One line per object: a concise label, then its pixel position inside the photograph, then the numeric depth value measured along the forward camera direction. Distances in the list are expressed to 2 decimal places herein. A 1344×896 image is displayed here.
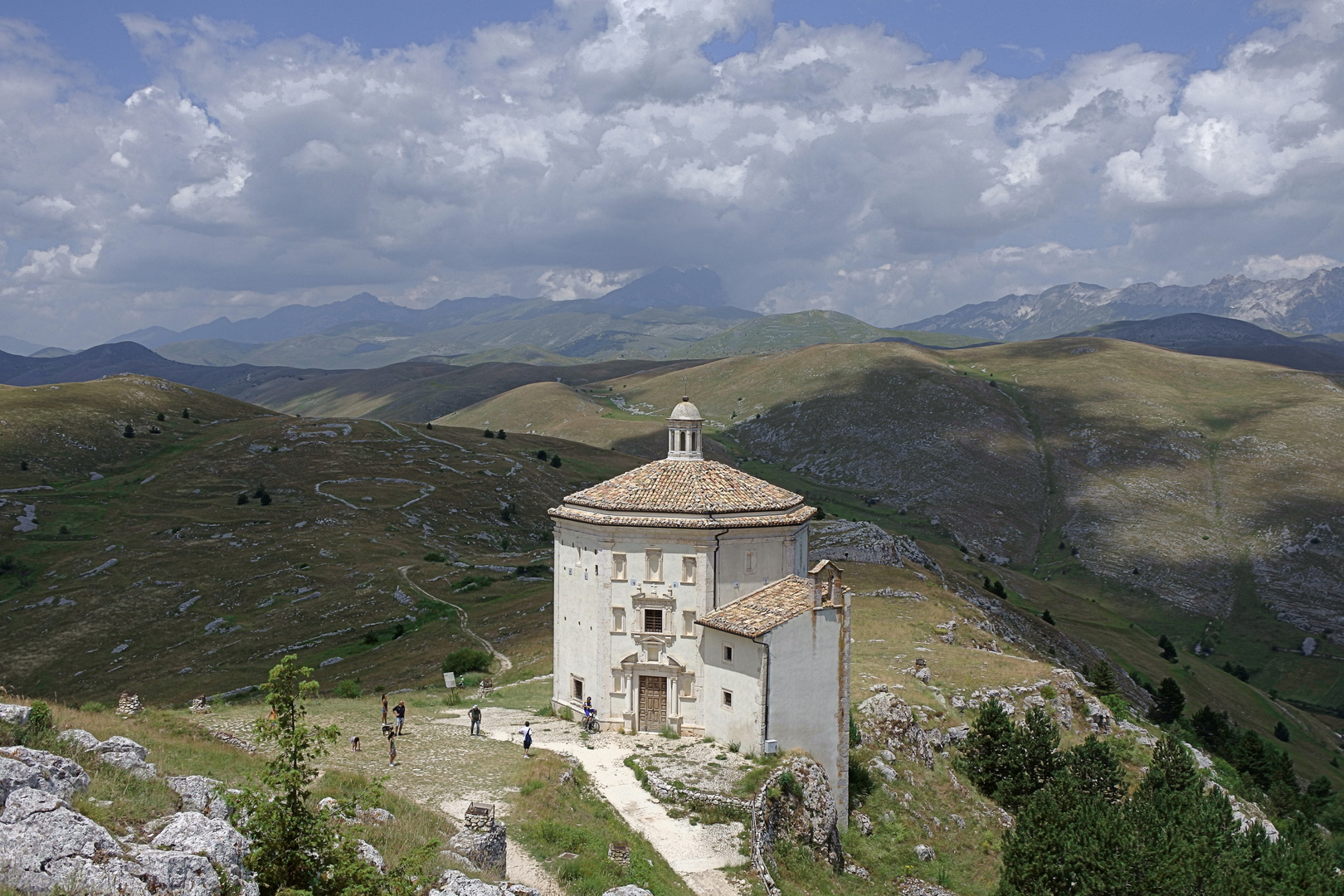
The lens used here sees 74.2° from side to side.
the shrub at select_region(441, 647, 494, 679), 58.66
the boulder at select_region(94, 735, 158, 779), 18.86
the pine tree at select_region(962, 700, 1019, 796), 44.00
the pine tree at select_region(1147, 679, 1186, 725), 78.56
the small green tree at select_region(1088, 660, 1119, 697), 68.31
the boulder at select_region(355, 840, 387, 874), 17.66
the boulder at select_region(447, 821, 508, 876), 22.14
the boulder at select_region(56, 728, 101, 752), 19.08
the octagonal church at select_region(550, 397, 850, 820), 35.84
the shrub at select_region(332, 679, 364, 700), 50.38
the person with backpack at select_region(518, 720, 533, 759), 34.84
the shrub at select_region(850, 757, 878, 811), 39.25
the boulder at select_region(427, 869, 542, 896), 18.00
